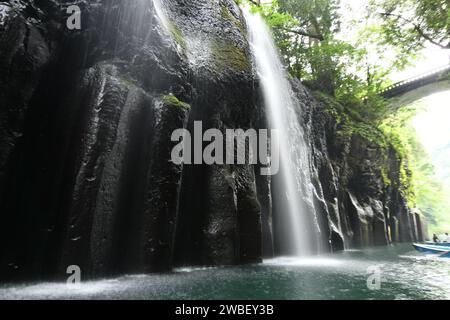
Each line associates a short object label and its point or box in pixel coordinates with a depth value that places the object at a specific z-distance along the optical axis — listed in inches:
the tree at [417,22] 607.5
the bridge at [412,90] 1056.2
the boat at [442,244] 612.5
